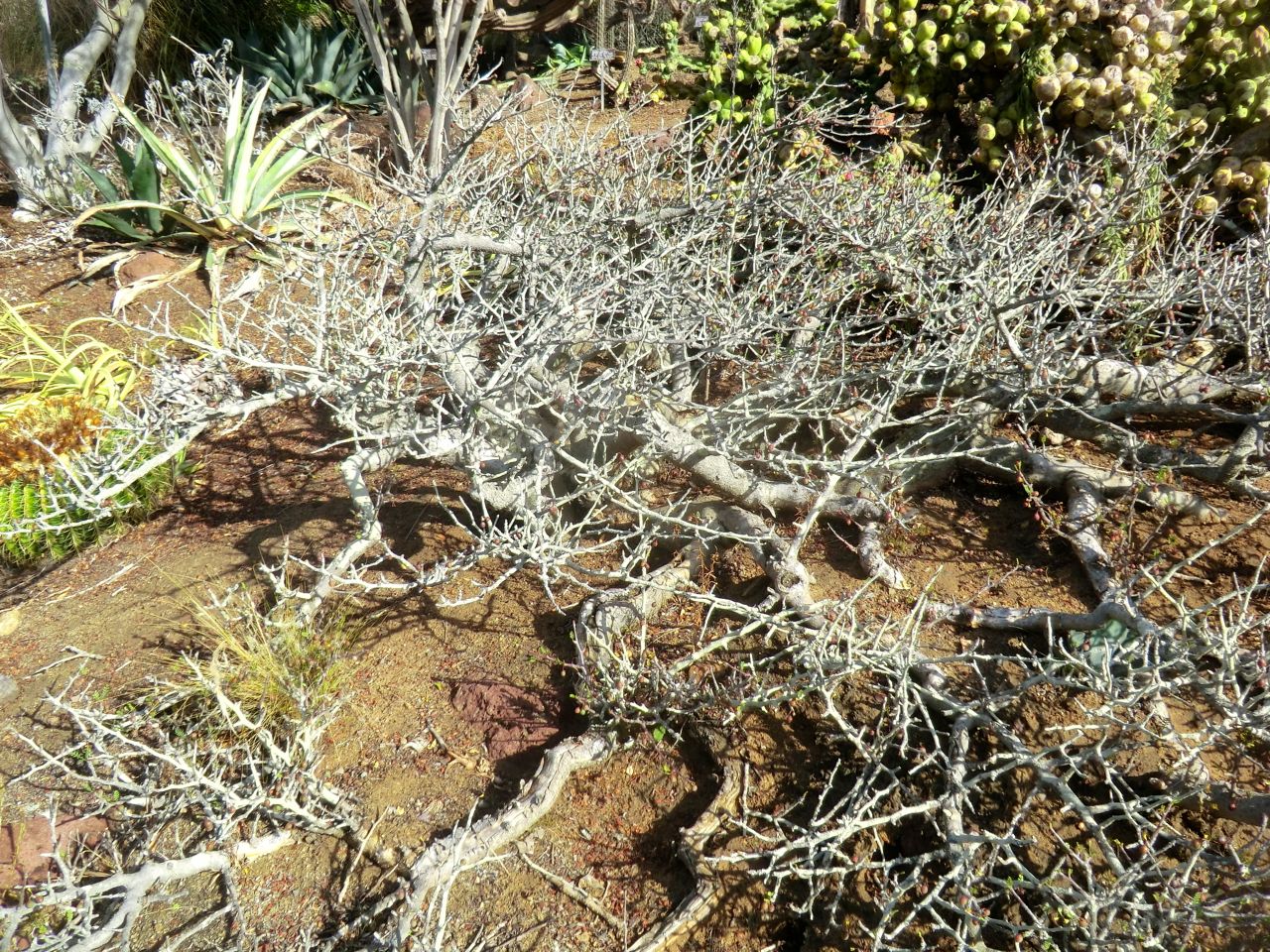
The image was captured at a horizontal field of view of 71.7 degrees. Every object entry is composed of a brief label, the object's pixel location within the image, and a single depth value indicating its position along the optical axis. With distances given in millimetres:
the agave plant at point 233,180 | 5203
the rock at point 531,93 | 7324
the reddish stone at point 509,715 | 2682
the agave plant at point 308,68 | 7848
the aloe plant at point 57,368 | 3922
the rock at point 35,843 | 2361
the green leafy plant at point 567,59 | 8742
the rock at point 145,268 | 5242
